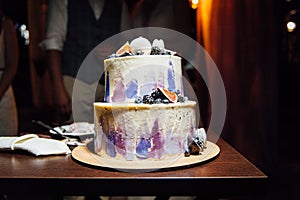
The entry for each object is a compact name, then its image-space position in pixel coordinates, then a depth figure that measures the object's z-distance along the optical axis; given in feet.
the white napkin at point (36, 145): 2.90
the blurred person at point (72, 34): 5.90
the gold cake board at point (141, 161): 2.38
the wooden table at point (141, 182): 2.14
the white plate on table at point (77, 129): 3.73
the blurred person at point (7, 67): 6.19
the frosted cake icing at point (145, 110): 2.60
